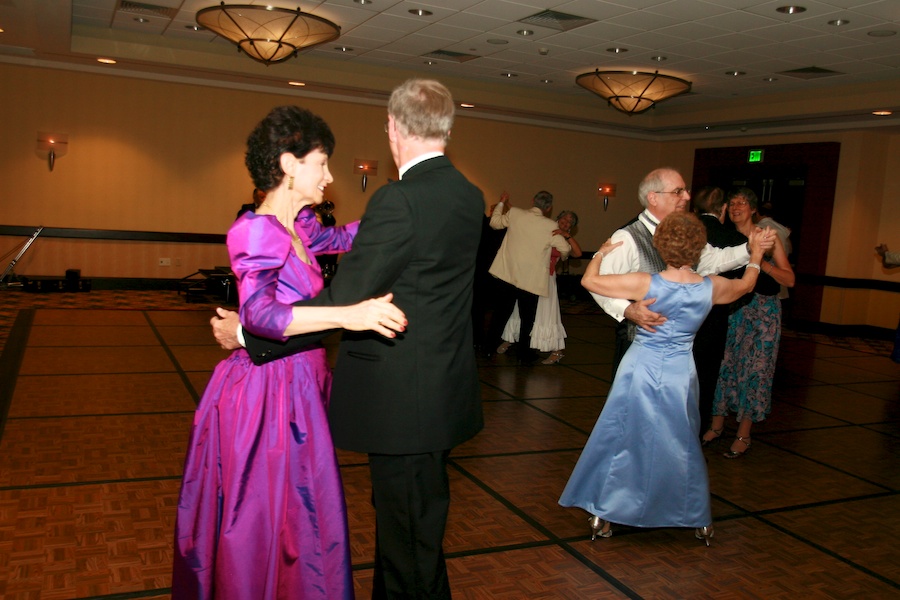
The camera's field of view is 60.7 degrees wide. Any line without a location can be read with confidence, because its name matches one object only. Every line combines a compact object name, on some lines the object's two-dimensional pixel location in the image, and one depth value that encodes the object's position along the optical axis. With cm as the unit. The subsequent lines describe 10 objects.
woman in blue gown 323
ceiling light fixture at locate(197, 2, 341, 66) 724
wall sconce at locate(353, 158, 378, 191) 1195
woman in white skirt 748
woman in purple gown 199
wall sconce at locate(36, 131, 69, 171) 1001
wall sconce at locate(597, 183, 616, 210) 1382
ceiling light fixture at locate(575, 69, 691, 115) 923
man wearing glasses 352
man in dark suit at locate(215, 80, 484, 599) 183
